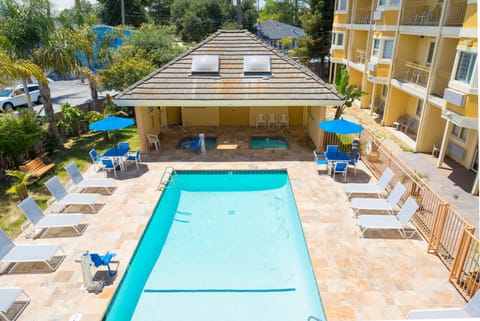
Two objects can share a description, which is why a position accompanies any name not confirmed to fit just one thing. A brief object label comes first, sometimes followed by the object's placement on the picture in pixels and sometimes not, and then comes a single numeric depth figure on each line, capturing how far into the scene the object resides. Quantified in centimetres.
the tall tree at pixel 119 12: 6744
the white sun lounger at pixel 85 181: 1395
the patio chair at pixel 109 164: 1567
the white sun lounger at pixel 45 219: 1111
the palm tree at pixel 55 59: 1703
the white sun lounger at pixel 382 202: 1204
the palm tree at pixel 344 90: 2034
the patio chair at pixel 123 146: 1686
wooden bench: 1516
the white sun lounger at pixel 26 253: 946
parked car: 2572
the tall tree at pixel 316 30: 4169
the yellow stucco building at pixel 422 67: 1551
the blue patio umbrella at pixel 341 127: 1504
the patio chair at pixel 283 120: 2234
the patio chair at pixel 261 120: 2238
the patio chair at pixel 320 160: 1573
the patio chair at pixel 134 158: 1670
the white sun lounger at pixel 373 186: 1330
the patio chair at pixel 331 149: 1620
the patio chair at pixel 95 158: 1608
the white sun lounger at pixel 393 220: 1092
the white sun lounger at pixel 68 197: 1257
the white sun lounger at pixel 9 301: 788
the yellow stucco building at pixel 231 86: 1719
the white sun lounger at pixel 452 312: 740
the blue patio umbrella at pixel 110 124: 1566
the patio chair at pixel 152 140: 1853
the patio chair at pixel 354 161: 1573
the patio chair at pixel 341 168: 1499
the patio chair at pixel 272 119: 2228
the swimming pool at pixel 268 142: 1935
